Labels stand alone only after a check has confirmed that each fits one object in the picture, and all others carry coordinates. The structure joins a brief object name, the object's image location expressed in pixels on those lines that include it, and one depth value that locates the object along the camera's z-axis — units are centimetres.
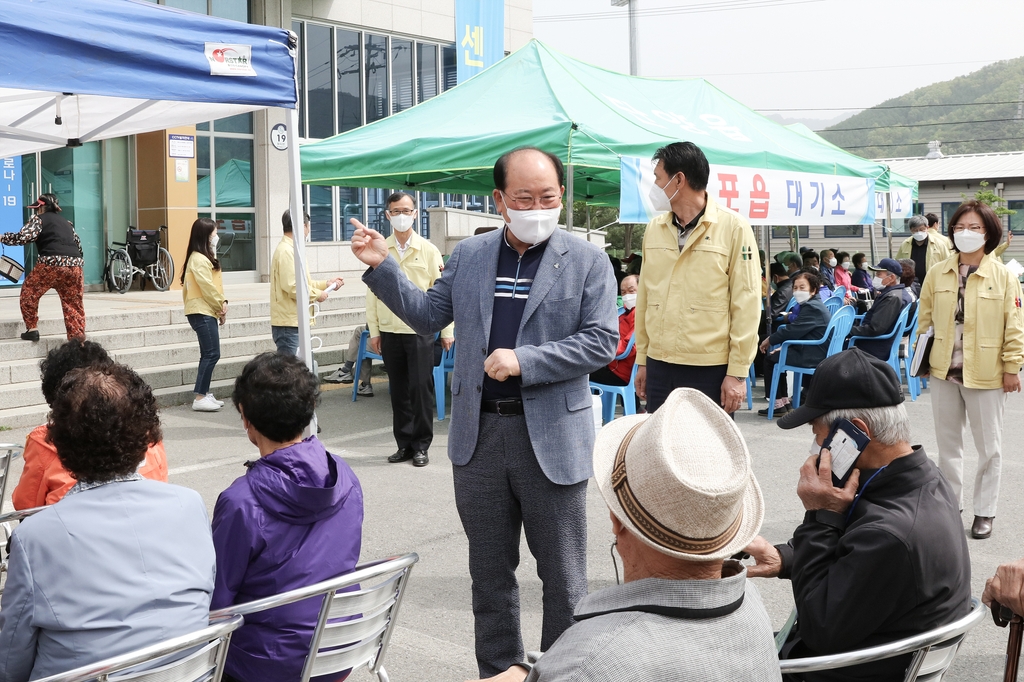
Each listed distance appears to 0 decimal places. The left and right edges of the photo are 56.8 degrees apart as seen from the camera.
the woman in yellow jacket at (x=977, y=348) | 512
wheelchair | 1518
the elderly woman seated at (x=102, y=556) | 205
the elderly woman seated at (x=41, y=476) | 317
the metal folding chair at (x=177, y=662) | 189
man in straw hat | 141
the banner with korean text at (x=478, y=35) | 1288
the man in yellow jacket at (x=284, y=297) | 804
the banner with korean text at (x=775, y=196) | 738
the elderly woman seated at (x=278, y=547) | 250
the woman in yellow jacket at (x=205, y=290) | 870
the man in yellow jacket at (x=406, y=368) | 699
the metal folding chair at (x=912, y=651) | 206
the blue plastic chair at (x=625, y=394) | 798
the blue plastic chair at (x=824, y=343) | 905
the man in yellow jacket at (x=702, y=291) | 445
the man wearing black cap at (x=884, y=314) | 958
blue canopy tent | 377
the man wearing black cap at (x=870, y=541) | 218
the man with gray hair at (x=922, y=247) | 1372
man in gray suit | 320
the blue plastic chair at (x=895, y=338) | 968
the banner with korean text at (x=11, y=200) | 1392
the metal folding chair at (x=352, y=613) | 234
